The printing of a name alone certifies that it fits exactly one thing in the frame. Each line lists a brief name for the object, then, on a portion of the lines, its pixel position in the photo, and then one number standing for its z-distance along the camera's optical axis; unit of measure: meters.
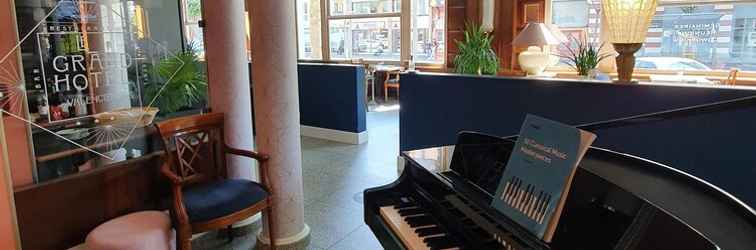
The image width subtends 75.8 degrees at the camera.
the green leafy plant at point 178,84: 2.99
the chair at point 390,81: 9.38
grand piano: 1.31
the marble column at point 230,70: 3.00
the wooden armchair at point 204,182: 2.45
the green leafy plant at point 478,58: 4.55
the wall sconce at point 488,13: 8.09
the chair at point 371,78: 9.27
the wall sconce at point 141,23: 2.79
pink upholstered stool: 2.31
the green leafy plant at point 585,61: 4.48
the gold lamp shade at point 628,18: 2.62
